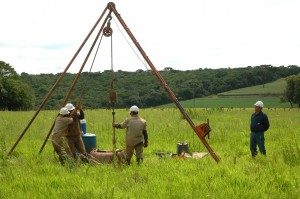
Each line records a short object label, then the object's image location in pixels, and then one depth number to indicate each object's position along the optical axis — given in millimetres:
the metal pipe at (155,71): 11005
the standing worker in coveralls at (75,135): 12047
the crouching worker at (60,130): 11641
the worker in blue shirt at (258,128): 12891
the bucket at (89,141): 12750
